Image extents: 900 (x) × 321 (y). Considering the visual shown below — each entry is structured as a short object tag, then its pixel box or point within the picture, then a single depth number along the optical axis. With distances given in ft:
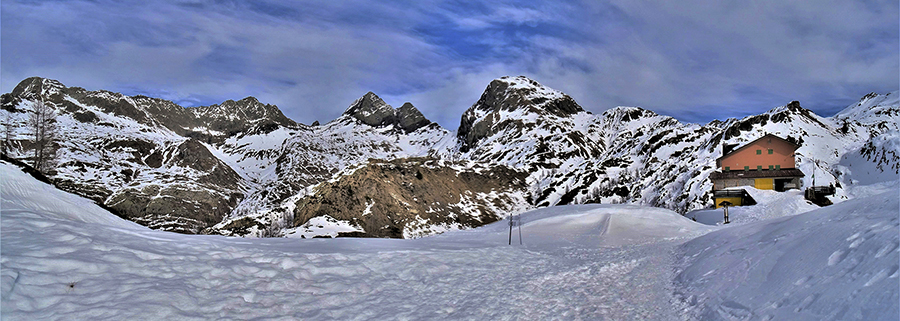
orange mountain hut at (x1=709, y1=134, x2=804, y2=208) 200.78
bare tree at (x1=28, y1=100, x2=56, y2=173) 116.31
